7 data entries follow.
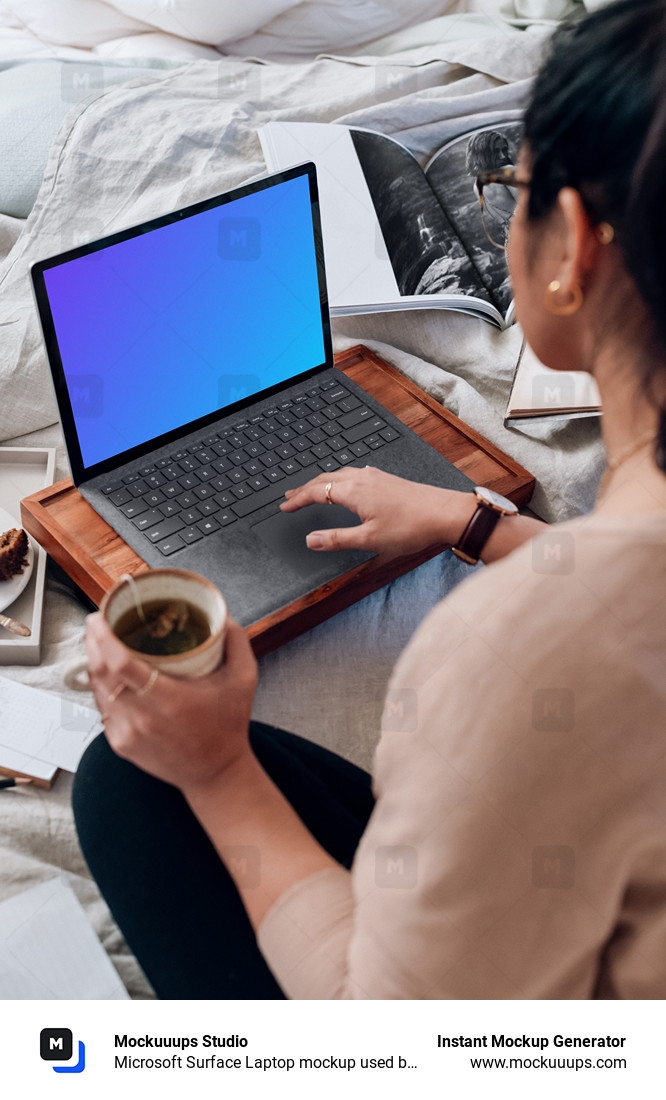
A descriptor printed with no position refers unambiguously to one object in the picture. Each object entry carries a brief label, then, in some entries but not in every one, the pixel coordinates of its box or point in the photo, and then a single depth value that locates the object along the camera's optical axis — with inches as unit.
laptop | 32.4
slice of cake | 35.7
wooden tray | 33.9
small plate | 35.3
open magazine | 43.9
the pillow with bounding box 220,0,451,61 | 68.7
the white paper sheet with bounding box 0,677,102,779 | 32.0
